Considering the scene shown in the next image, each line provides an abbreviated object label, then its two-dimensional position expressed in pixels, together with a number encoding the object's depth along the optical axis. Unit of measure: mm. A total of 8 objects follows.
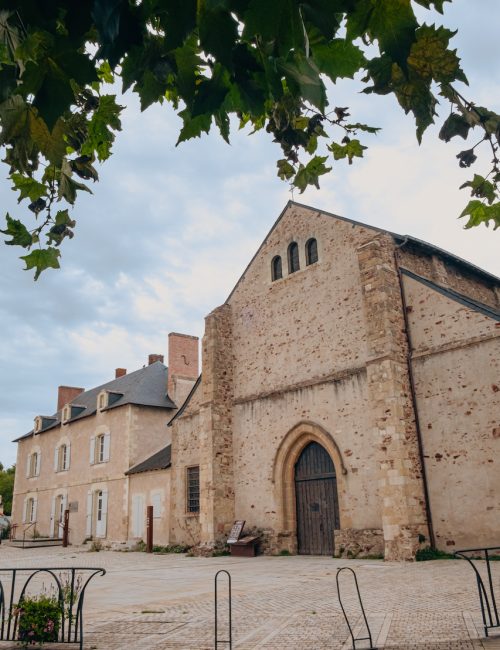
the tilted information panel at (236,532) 16109
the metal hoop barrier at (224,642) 5341
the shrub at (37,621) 5613
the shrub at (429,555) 11871
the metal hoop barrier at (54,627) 5605
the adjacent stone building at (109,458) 22094
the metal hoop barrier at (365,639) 4896
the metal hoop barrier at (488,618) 5094
